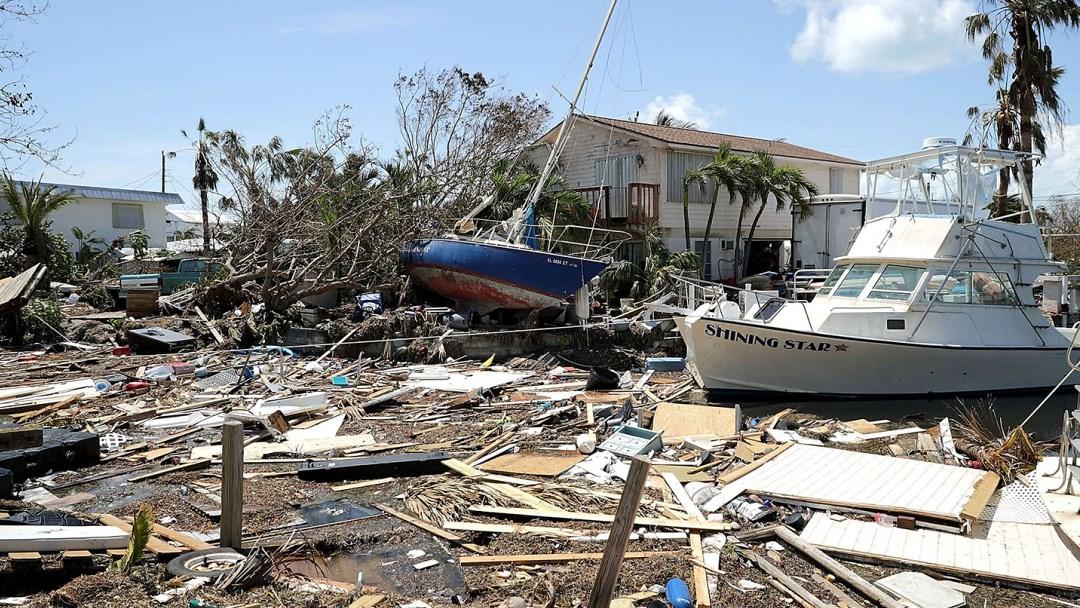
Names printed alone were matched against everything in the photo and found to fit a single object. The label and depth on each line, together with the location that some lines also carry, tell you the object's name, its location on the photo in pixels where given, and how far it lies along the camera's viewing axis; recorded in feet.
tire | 16.79
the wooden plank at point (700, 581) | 16.38
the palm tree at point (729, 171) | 76.64
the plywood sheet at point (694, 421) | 32.09
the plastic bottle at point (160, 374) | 44.19
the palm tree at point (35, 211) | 75.97
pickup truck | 76.23
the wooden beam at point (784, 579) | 16.49
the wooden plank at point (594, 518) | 20.38
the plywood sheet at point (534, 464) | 26.11
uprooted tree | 61.98
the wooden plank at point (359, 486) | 24.93
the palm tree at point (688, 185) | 77.77
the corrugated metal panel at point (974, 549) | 18.11
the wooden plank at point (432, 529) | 19.54
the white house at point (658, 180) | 82.79
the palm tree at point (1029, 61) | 66.69
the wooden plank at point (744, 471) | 24.80
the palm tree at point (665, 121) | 137.29
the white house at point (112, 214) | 110.93
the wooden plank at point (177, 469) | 25.53
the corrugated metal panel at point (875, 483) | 22.02
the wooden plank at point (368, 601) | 15.93
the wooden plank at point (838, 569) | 16.63
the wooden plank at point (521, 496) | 22.38
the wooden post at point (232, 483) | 18.21
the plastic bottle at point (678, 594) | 16.03
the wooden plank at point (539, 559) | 18.49
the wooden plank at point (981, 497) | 21.11
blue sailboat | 59.52
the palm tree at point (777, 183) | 78.43
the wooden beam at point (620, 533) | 14.42
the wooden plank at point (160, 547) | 17.87
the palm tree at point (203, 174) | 124.35
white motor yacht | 43.78
